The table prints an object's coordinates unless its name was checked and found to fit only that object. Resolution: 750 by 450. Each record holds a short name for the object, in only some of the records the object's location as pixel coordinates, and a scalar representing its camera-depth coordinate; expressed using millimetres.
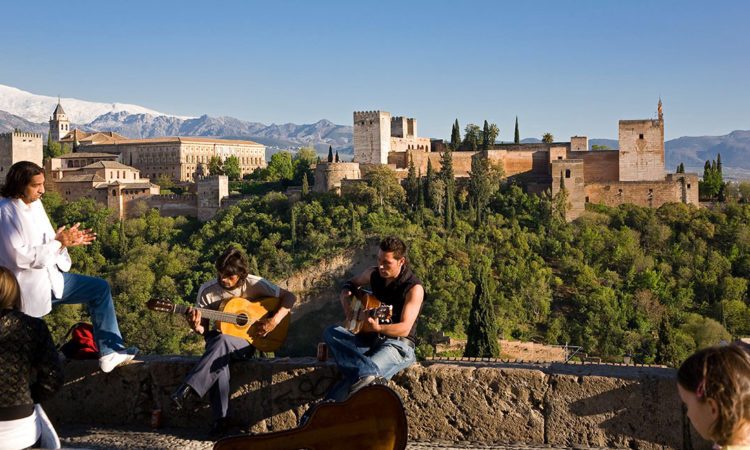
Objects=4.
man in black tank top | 5535
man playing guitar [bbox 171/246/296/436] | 5711
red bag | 6316
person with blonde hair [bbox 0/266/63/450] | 4855
